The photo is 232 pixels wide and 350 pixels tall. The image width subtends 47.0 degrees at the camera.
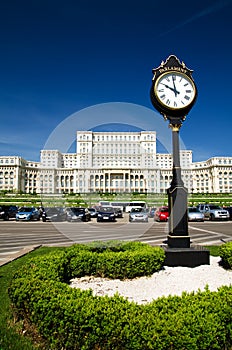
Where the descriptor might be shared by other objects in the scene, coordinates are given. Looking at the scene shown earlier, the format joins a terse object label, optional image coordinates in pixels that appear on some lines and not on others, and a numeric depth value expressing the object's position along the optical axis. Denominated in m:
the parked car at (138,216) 21.16
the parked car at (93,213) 31.42
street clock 7.29
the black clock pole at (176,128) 6.87
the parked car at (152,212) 29.22
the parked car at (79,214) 21.87
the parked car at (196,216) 25.66
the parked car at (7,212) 27.77
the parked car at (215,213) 26.84
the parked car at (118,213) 26.54
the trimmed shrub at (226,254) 6.52
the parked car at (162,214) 24.81
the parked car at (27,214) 26.52
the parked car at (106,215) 22.62
